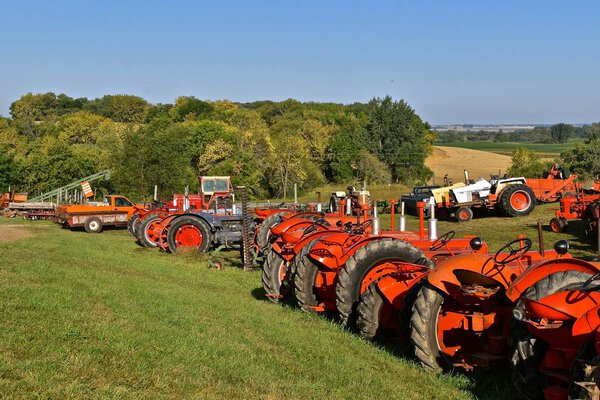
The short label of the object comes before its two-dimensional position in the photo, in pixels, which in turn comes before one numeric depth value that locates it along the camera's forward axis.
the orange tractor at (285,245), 10.66
